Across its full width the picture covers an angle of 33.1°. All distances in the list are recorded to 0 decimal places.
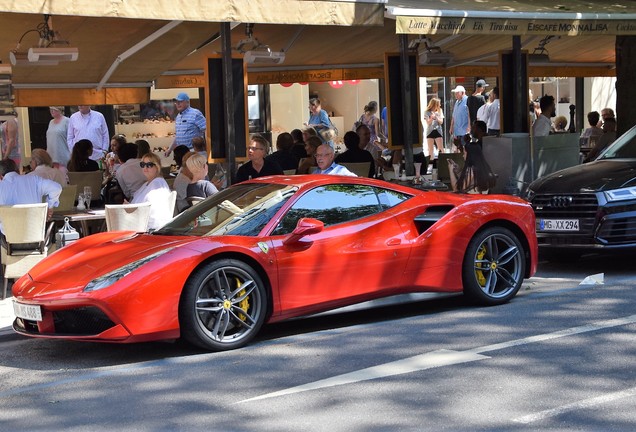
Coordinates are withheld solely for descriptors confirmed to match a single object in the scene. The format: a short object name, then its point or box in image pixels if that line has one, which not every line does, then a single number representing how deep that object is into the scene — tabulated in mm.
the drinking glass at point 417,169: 14759
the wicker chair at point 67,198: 12836
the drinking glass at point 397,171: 14914
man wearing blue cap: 17859
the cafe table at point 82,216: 11648
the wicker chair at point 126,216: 10945
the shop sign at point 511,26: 12922
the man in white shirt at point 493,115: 21844
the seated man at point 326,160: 11438
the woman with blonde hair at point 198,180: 11703
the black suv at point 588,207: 10969
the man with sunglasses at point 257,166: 12516
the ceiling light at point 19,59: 13648
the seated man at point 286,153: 16156
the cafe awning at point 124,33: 10789
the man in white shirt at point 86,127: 18250
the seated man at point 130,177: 14102
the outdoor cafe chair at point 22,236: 10672
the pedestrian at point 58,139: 18422
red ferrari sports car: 7707
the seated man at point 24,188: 11570
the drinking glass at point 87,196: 12531
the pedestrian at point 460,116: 23969
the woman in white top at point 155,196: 11336
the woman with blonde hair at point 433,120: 24781
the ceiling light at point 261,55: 14463
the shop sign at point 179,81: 18156
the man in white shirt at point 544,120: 17250
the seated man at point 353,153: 15680
